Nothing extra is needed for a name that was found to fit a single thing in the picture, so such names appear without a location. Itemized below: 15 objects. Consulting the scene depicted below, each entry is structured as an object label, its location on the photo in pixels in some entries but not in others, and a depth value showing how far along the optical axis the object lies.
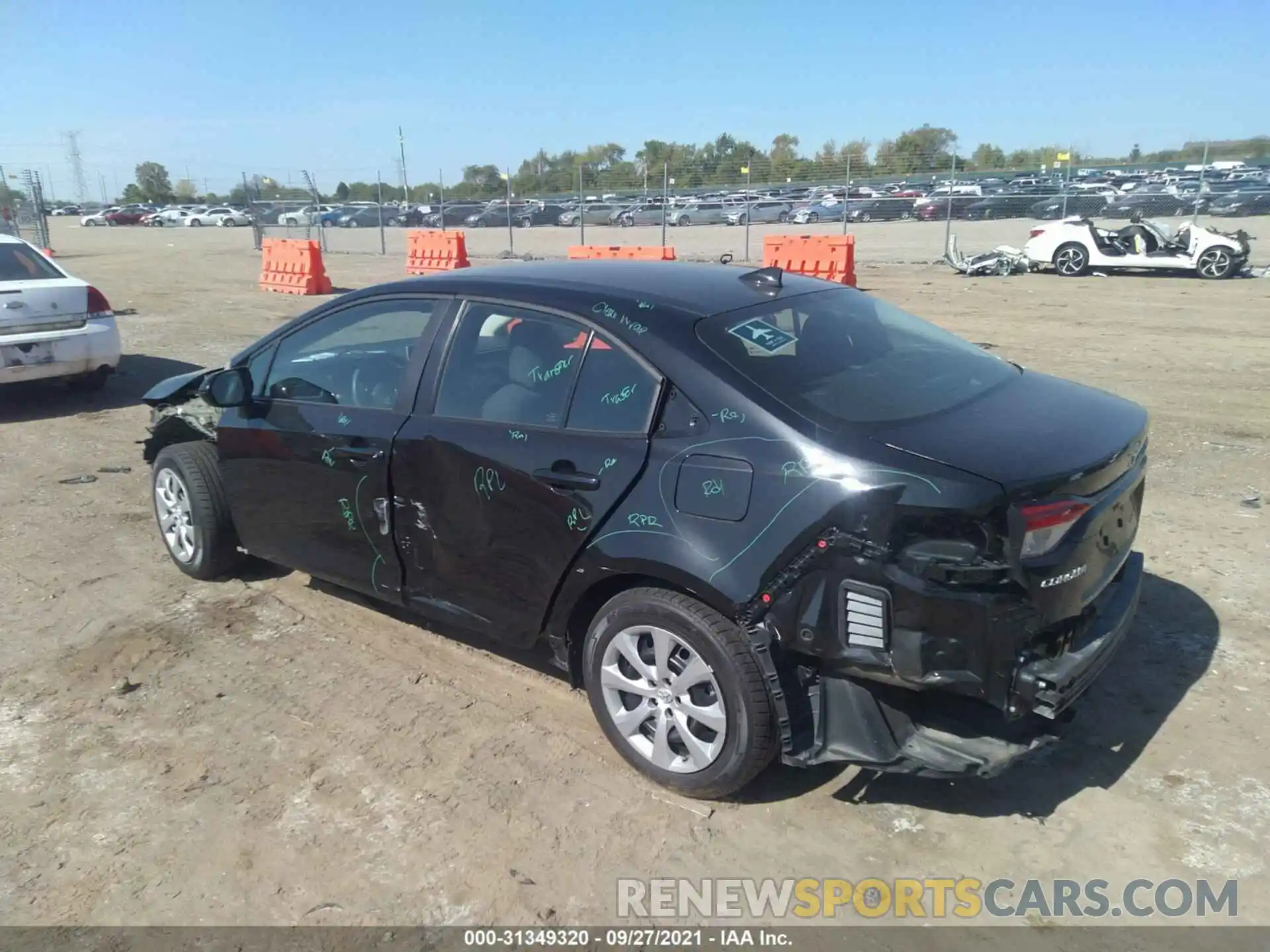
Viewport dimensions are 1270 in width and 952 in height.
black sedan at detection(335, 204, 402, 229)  43.22
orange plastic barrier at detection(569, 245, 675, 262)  15.52
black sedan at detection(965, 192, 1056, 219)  29.77
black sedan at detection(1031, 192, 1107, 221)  26.28
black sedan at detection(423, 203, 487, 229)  41.47
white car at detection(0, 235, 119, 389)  8.24
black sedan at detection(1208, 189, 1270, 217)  28.19
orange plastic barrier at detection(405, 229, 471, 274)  19.94
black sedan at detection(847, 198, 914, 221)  32.59
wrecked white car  17.11
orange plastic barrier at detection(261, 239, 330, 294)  18.11
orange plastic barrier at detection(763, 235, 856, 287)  16.39
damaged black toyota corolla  2.77
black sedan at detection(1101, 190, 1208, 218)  28.09
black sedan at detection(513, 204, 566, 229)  41.03
